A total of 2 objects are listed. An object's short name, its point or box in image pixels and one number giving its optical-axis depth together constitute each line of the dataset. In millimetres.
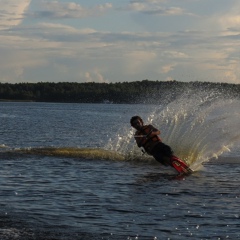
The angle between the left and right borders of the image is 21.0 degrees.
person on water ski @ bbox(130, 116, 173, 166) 20812
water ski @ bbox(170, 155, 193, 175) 20781
